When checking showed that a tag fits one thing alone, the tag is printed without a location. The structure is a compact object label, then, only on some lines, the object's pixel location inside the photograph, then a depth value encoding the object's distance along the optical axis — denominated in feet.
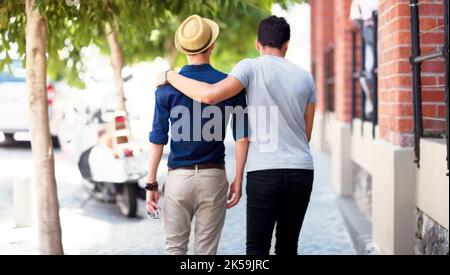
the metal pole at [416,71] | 36.86
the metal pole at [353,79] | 69.87
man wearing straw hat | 28.17
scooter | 57.67
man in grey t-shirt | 27.96
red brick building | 34.22
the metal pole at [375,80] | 54.80
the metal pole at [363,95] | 61.81
